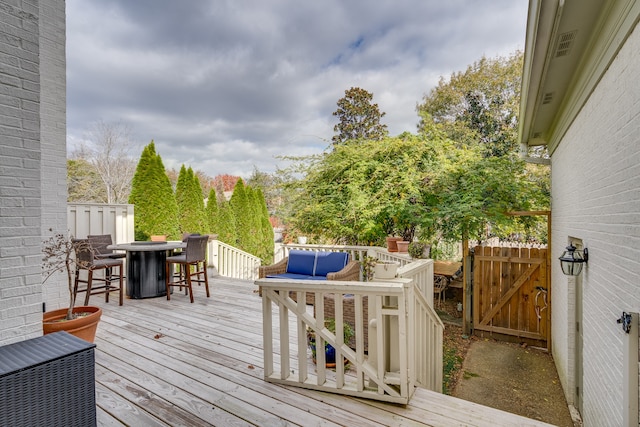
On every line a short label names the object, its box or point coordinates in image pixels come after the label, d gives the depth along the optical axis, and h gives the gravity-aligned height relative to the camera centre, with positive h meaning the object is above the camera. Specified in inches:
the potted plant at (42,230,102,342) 99.1 -35.2
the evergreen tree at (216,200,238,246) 411.5 -14.8
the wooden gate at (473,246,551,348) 201.6 -55.6
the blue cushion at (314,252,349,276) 191.9 -30.7
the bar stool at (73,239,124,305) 159.8 -28.0
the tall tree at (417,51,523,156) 429.1 +155.6
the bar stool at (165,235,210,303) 186.9 -27.3
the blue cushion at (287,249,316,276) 197.3 -31.6
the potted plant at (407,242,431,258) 264.7 -31.9
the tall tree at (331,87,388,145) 642.8 +198.8
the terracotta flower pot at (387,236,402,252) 215.2 -22.8
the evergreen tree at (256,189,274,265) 467.2 -32.7
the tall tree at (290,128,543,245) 219.5 +15.6
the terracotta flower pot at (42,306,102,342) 98.9 -35.5
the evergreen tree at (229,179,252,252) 435.4 -2.0
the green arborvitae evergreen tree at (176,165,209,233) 351.6 +10.1
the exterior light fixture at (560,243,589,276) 113.9 -18.5
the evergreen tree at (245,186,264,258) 446.6 -17.9
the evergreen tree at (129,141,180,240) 283.9 +14.6
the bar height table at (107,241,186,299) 193.5 -35.6
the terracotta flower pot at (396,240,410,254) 206.5 -23.3
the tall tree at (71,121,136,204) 589.6 +109.7
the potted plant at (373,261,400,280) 86.1 -16.1
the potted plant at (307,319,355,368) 109.3 -48.1
